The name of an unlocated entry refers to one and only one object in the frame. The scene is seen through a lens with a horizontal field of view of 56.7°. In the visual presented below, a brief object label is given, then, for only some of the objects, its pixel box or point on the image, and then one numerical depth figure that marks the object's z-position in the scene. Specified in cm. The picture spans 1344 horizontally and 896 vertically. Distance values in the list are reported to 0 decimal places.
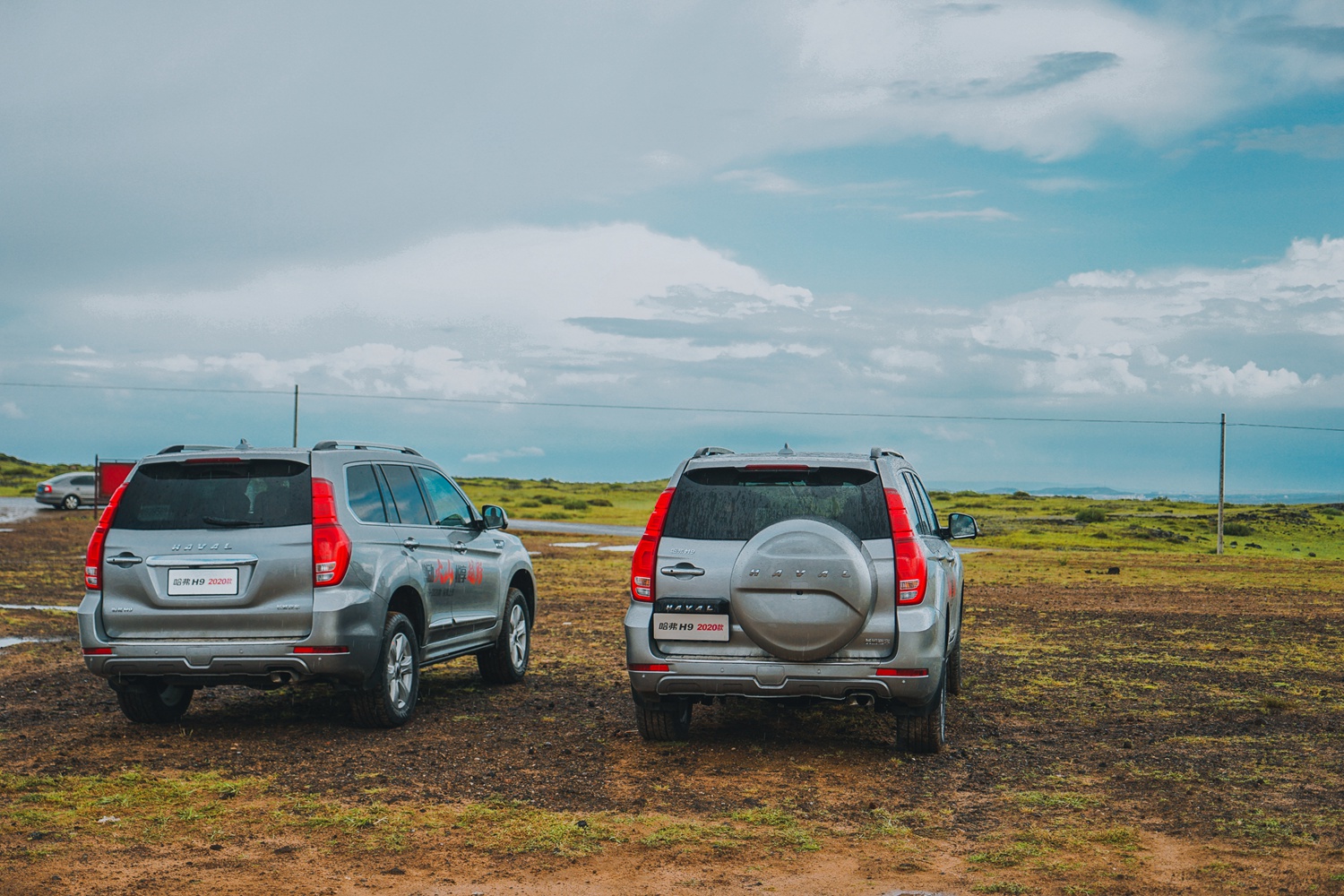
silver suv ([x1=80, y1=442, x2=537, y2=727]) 822
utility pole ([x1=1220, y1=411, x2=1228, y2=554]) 4900
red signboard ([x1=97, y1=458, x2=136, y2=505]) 3837
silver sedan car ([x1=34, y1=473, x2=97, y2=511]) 4644
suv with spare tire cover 747
